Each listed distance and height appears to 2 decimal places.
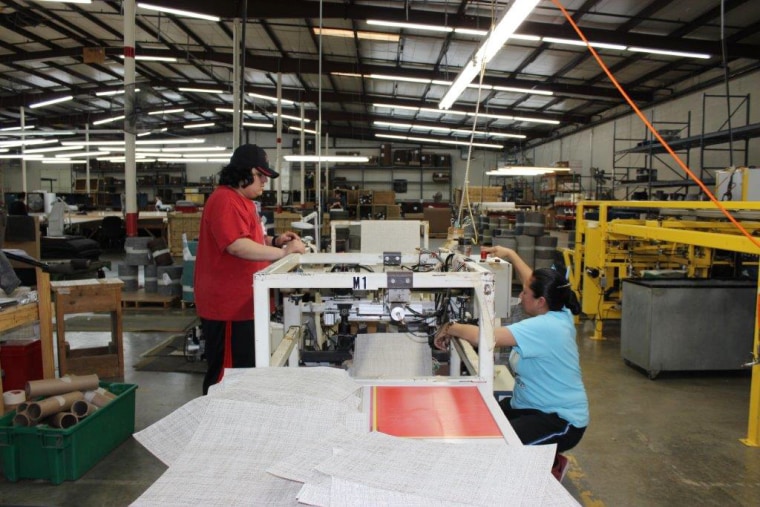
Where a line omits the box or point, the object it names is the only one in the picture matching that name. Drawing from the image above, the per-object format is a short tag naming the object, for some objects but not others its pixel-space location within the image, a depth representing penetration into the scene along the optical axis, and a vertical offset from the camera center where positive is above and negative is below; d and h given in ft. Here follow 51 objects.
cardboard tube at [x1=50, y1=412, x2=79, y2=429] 8.96 -3.50
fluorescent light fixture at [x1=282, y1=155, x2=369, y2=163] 32.46 +3.45
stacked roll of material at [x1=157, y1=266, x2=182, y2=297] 22.77 -2.97
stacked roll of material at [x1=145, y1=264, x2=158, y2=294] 22.97 -2.96
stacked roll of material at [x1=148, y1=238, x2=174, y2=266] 23.36 -1.90
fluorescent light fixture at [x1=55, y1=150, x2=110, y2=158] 50.38 +5.30
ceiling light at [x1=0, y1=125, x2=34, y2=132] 60.25 +8.83
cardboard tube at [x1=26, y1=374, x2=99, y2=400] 9.59 -3.17
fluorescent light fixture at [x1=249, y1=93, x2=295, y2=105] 45.44 +9.52
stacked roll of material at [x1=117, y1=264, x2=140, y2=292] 23.89 -2.96
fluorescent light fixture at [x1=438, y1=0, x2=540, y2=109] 11.87 +4.42
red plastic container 10.93 -3.07
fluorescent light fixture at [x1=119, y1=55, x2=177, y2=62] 32.87 +9.26
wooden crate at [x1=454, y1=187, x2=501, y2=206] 50.39 +1.55
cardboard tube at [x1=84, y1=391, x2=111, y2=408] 9.81 -3.43
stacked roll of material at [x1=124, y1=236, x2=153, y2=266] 23.11 -1.79
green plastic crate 8.70 -3.95
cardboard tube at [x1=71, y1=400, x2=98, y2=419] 9.27 -3.44
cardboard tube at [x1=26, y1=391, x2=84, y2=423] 8.90 -3.27
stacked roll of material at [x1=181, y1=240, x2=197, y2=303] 21.44 -2.63
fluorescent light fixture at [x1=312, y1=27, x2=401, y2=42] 28.02 +9.61
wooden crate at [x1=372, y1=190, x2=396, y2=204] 53.98 +1.19
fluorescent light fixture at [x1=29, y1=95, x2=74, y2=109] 45.37 +9.04
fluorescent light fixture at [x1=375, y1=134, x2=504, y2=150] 66.85 +9.10
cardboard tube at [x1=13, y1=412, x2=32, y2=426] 8.85 -3.44
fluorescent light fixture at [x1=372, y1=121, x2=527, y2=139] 59.41 +9.45
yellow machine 16.22 -1.51
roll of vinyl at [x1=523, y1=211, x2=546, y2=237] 31.27 -0.77
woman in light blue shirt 7.33 -2.12
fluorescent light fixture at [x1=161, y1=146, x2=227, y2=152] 43.19 +4.85
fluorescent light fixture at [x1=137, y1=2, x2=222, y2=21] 24.73 +9.12
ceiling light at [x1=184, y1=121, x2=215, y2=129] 66.50 +10.48
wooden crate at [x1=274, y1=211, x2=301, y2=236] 29.07 -0.61
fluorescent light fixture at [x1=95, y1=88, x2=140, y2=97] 46.77 +10.23
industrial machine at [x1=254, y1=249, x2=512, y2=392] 5.84 -1.31
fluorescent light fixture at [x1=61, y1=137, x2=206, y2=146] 40.12 +5.17
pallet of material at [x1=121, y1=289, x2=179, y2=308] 22.21 -3.70
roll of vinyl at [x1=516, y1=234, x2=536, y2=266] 29.68 -2.03
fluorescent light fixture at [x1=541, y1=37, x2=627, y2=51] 24.77 +7.86
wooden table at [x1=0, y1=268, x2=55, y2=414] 9.36 -1.95
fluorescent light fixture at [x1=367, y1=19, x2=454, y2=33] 24.09 +8.19
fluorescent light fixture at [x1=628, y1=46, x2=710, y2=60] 26.25 +7.76
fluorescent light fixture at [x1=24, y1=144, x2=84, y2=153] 51.90 +5.71
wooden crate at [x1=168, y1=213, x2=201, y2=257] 26.11 -0.82
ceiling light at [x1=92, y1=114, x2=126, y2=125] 55.42 +9.25
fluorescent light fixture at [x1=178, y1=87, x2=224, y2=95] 44.19 +9.72
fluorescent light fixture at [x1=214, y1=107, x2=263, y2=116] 57.57 +10.95
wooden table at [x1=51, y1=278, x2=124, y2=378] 12.59 -2.61
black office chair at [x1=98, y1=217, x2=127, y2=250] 40.09 -1.60
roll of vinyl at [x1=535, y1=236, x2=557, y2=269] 28.89 -2.11
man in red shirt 7.65 -0.79
